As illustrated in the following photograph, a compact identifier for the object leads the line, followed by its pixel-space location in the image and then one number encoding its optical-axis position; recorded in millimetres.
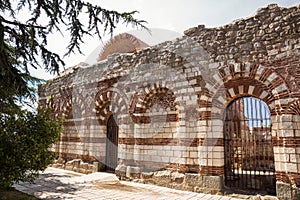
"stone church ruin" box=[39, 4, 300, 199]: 5148
